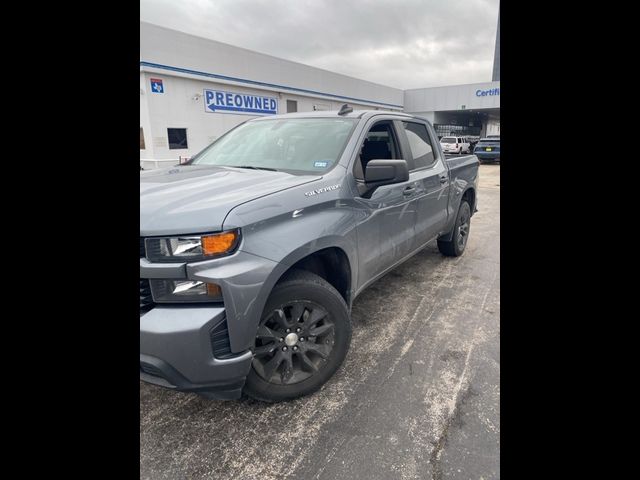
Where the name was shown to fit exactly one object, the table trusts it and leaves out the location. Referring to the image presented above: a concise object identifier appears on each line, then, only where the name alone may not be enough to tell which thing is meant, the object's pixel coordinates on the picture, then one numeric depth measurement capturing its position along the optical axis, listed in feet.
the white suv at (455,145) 87.76
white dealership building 52.54
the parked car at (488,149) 72.13
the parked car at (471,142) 106.32
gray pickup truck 5.95
